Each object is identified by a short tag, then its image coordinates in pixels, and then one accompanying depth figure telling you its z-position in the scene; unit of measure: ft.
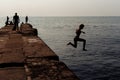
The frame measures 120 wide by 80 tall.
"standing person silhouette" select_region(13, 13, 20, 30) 35.28
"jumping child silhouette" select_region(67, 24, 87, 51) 20.13
